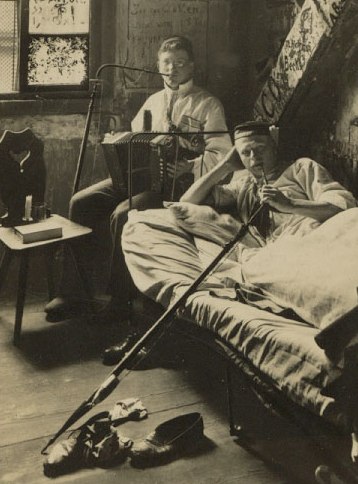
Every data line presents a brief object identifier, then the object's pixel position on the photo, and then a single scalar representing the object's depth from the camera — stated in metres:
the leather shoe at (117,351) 3.50
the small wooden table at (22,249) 3.69
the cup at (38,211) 4.04
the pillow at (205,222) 3.61
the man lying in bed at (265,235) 2.65
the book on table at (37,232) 3.73
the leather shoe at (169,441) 2.62
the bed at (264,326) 2.15
